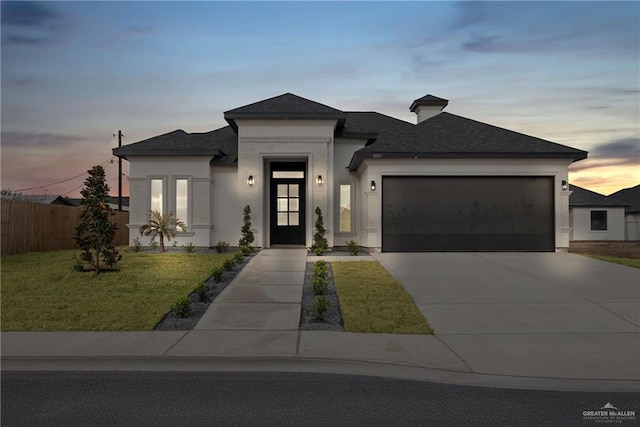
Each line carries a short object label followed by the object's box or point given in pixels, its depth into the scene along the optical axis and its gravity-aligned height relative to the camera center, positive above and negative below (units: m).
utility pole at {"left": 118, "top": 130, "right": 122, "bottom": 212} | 40.53 +2.90
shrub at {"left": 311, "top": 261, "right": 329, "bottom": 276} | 12.56 -1.38
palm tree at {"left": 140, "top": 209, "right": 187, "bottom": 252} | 19.28 -0.43
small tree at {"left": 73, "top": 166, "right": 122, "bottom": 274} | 13.26 -0.19
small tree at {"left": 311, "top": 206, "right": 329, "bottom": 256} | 18.80 -0.79
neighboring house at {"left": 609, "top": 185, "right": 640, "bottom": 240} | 40.34 -0.29
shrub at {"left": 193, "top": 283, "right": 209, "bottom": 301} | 10.30 -1.53
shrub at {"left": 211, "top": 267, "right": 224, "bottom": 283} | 12.16 -1.42
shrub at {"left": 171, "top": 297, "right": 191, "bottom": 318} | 9.03 -1.64
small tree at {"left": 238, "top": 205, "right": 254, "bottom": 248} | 19.28 -0.59
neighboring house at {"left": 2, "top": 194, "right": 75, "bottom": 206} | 56.47 +1.75
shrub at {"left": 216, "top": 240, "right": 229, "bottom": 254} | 19.05 -1.20
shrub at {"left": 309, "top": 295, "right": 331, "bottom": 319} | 8.84 -1.59
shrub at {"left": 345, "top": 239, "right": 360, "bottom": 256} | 17.62 -1.18
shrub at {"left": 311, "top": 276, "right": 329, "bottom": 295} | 10.77 -1.52
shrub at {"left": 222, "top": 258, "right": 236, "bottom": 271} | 13.82 -1.37
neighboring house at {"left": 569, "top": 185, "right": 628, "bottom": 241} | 36.50 -0.33
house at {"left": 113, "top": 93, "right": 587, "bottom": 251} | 17.98 +1.27
